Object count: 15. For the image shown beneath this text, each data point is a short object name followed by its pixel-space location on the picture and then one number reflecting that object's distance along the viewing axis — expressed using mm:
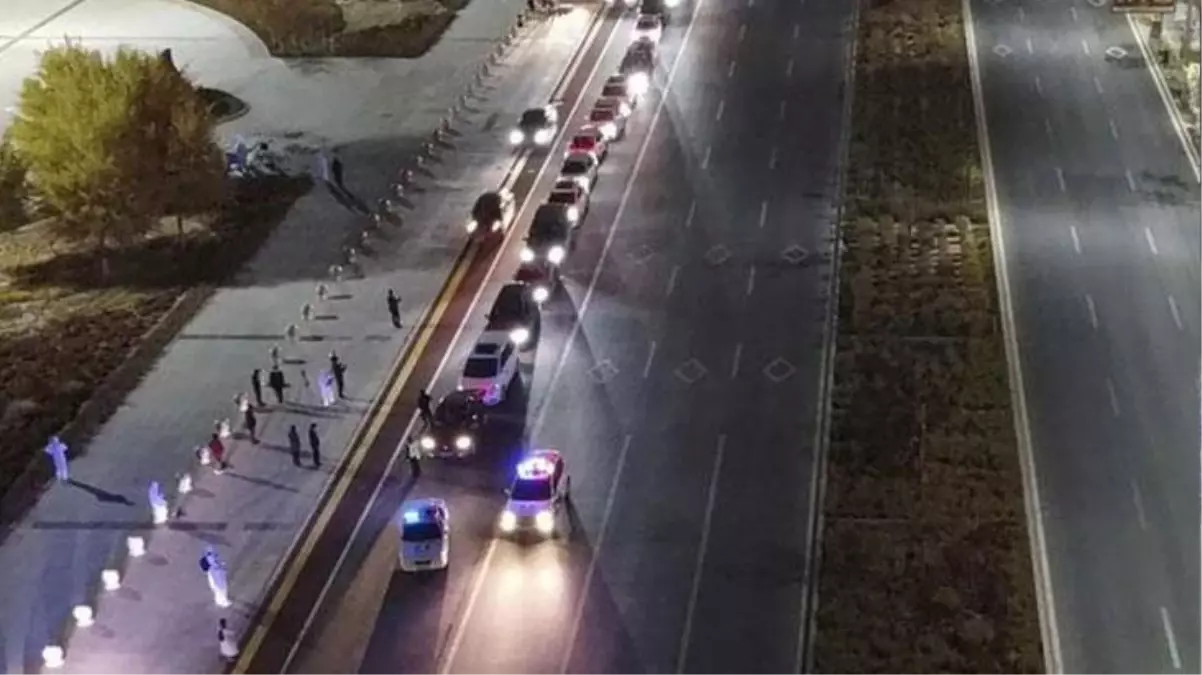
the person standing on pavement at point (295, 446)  45594
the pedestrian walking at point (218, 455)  45353
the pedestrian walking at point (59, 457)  45250
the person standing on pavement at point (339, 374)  49059
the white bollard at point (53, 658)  37844
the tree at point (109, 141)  56000
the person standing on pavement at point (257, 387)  48656
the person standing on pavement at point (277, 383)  48750
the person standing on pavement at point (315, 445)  45519
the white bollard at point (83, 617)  39191
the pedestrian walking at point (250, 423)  46969
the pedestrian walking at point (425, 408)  46675
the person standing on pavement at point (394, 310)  53438
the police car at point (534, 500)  41969
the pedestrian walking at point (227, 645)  37906
